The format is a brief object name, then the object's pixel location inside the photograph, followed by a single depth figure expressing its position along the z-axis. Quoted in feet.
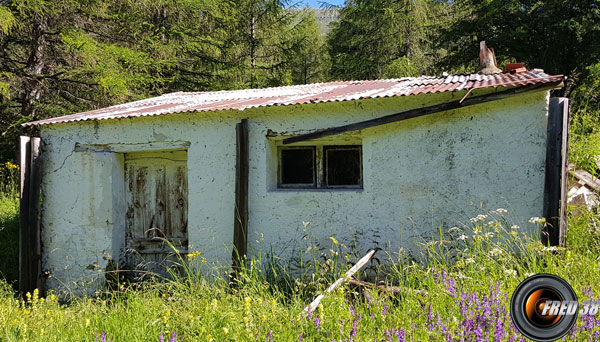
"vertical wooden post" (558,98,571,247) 13.69
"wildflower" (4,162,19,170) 33.34
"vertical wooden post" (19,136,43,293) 20.31
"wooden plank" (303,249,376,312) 10.26
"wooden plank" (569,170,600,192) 18.01
